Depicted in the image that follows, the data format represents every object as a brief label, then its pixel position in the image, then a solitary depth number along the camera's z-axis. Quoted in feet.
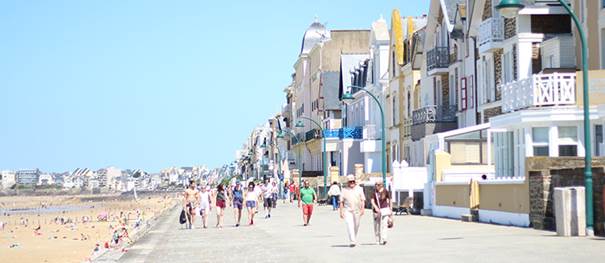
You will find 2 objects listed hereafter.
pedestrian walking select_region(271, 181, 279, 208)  154.14
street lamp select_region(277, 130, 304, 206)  304.67
